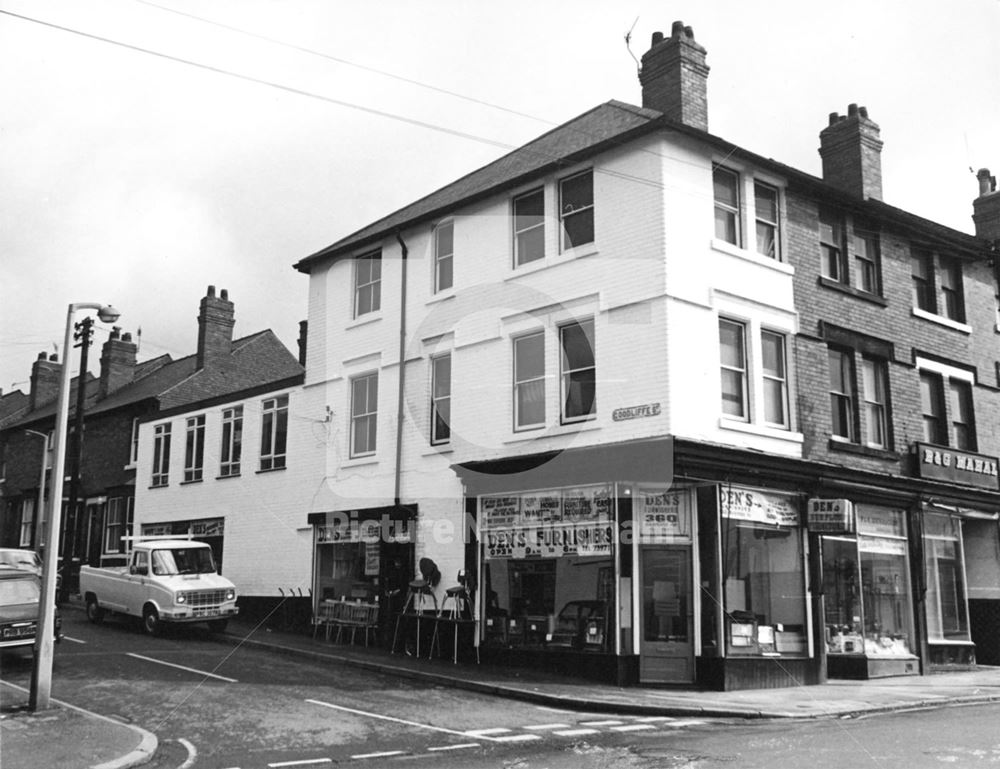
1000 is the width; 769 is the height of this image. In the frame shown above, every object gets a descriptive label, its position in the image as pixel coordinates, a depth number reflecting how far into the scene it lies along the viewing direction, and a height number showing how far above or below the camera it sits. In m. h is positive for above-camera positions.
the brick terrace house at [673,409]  17.45 +3.13
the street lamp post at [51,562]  12.77 +0.08
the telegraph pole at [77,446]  30.47 +3.76
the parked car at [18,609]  16.89 -0.68
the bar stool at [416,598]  20.77 -0.60
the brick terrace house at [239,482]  25.25 +2.33
